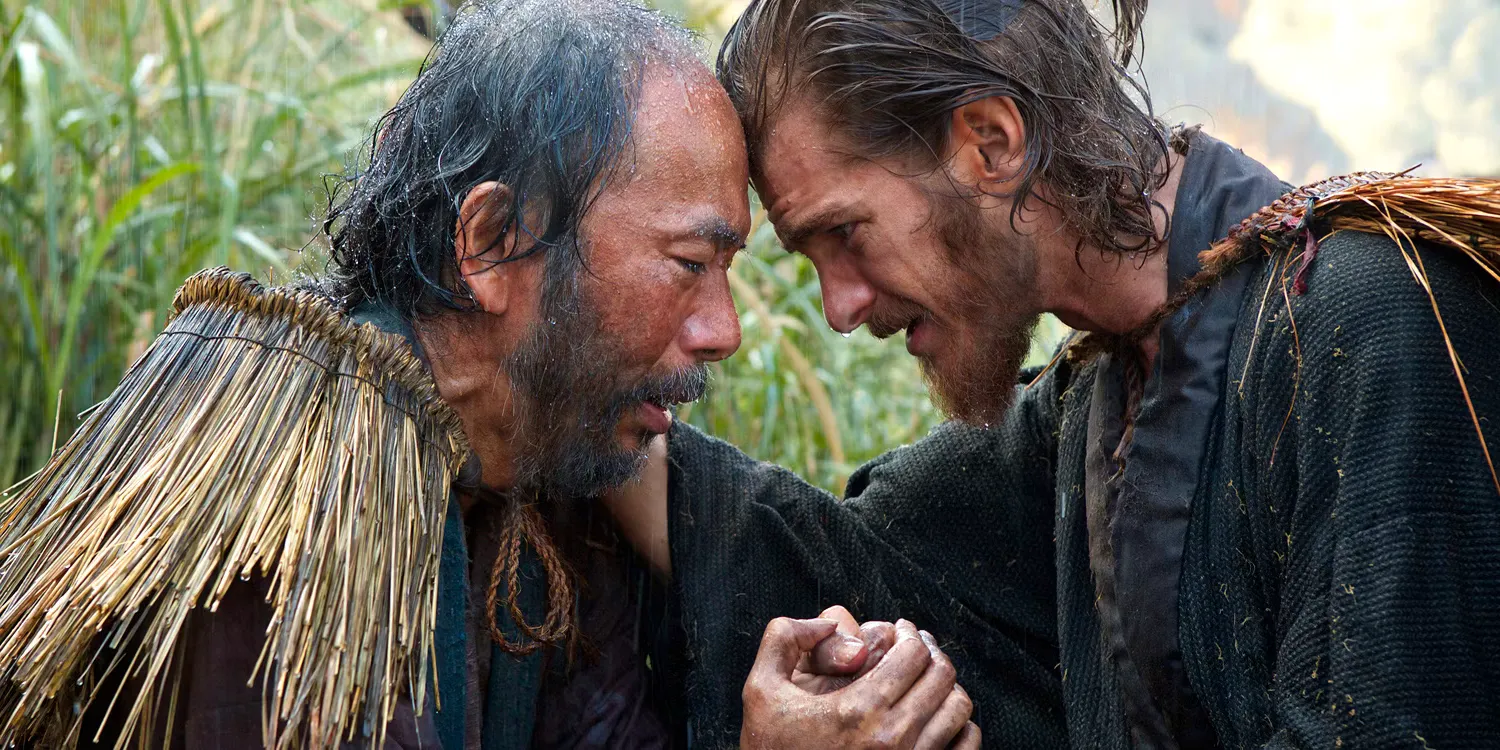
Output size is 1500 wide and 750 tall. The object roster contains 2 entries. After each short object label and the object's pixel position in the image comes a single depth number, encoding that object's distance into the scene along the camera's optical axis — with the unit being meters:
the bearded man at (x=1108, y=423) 1.51
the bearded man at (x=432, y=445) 1.51
